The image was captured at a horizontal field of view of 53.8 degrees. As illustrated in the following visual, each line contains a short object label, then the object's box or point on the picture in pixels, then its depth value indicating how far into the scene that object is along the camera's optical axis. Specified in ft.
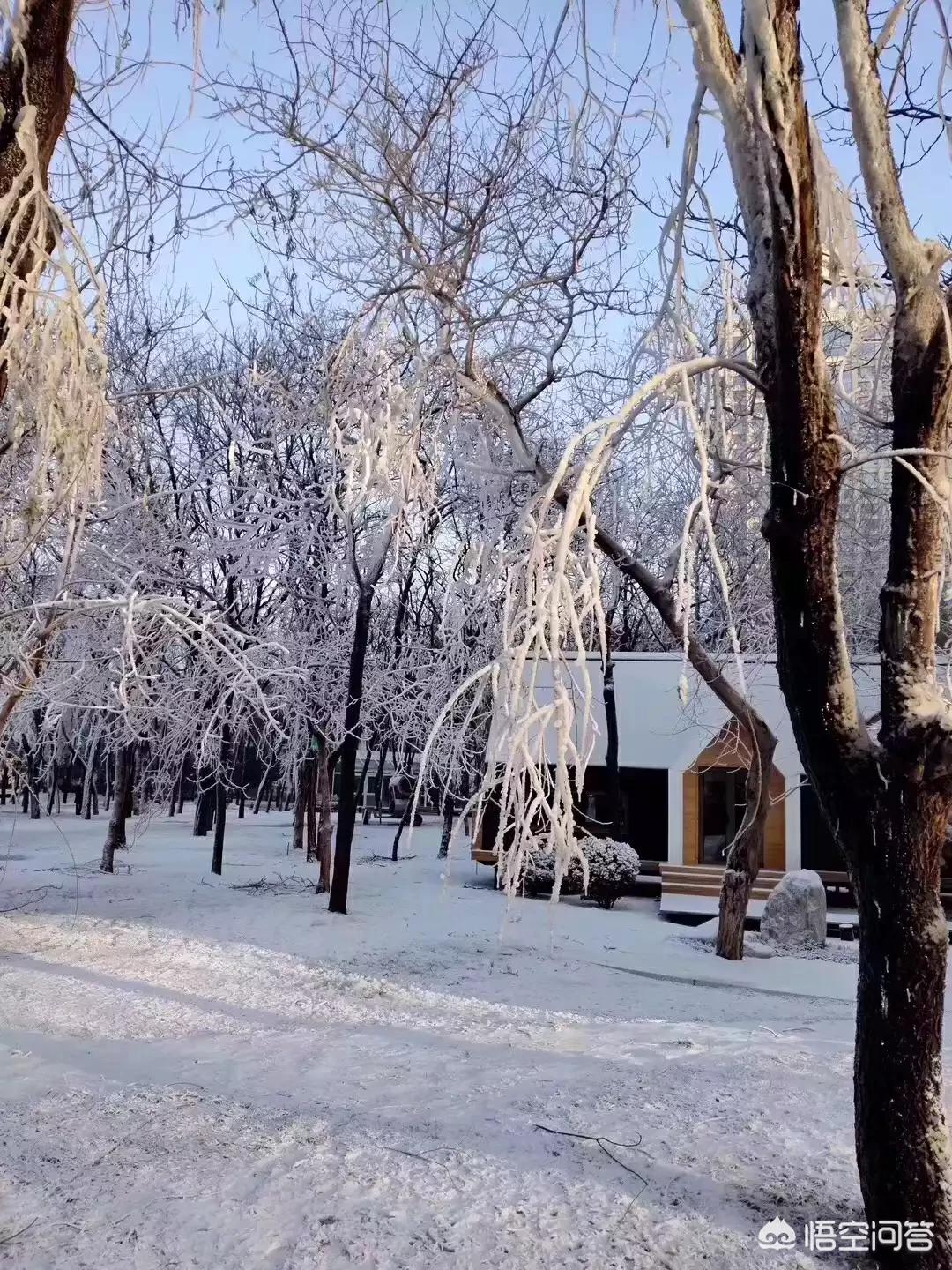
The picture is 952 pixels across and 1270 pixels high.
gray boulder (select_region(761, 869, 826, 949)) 41.78
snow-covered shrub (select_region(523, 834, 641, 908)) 50.19
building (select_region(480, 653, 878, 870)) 54.90
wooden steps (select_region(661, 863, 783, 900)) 52.90
